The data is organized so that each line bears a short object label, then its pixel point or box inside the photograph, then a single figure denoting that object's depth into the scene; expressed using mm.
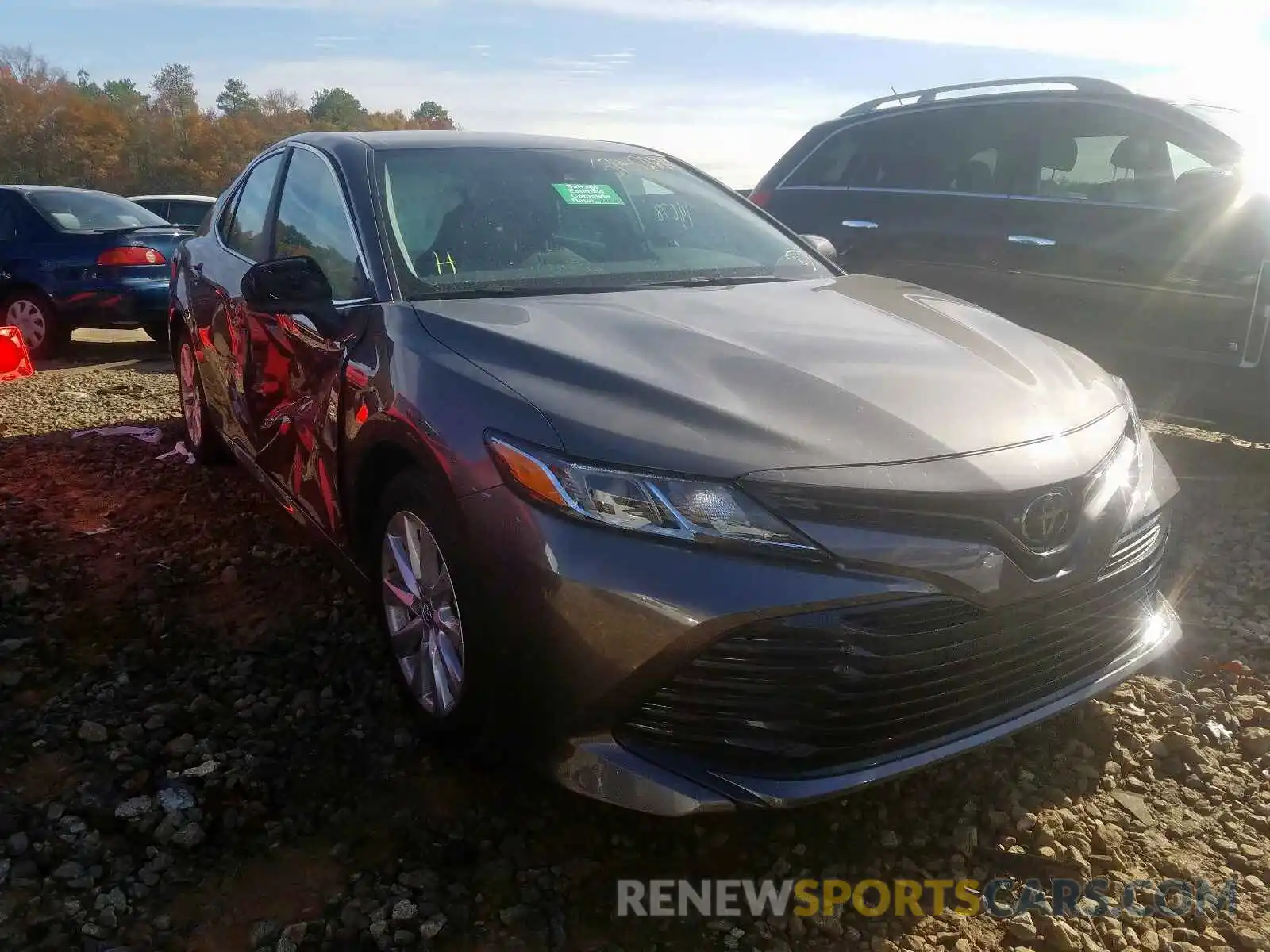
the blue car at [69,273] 8305
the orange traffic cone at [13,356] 7535
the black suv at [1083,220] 4613
